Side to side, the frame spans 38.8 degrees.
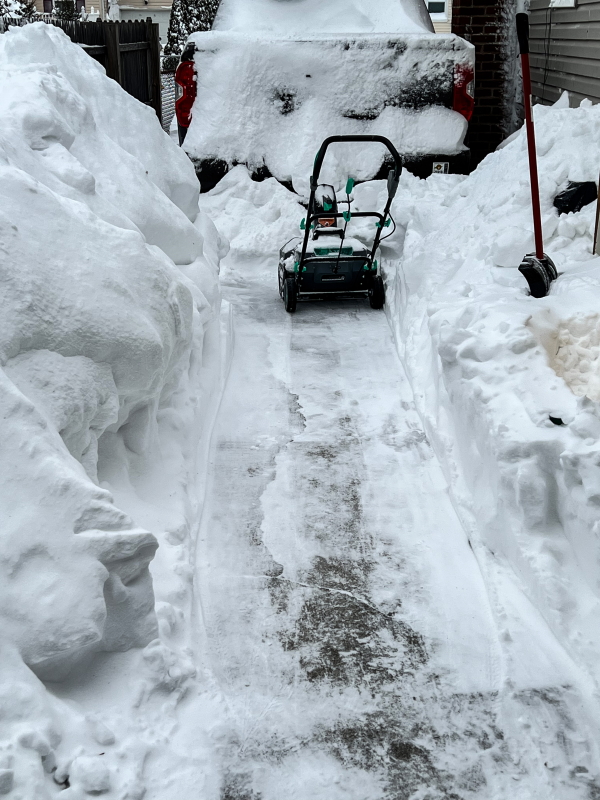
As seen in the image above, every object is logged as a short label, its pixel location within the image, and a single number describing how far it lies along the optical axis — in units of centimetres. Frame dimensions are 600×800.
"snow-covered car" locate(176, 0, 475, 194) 738
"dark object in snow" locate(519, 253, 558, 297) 446
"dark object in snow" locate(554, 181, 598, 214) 538
